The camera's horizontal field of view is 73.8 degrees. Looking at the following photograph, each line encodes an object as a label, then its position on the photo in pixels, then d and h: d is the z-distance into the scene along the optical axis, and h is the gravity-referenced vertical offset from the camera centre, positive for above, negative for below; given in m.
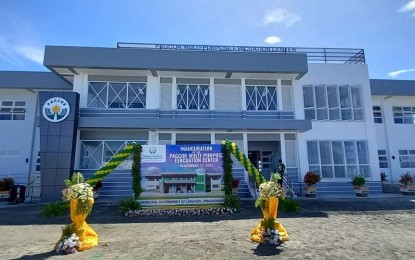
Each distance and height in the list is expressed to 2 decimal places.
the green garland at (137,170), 10.62 +0.07
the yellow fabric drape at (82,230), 6.32 -1.36
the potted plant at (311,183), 14.64 -0.64
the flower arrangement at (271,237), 6.44 -1.53
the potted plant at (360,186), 14.82 -0.83
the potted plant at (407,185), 15.67 -0.83
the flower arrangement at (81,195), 6.54 -0.53
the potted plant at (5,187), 14.30 -0.73
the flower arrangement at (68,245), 5.95 -1.57
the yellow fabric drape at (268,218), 6.70 -1.19
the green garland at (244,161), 9.26 +0.38
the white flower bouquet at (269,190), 6.97 -0.48
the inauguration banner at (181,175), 10.74 -0.13
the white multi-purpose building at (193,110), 14.43 +3.55
